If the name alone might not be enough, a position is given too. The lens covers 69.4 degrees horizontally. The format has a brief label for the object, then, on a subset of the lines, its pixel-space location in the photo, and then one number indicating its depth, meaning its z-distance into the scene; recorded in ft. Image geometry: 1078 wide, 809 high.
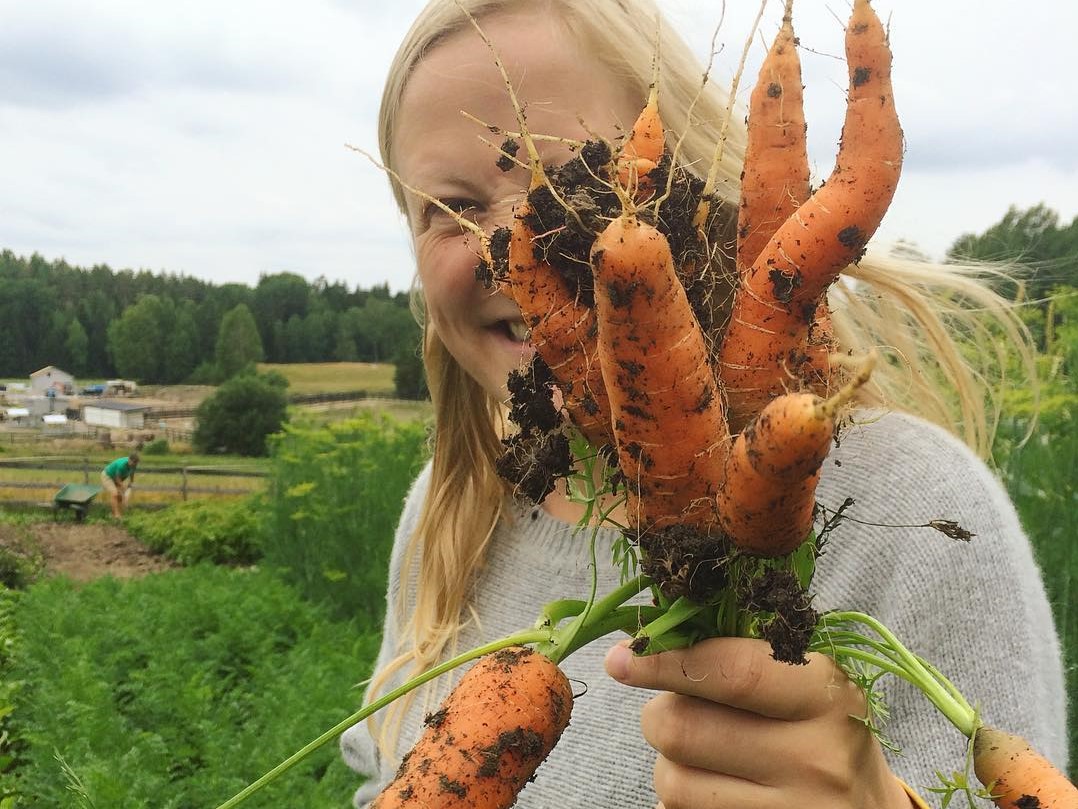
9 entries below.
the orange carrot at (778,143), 3.07
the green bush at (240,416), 65.21
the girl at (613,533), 3.84
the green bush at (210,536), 38.37
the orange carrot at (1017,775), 2.49
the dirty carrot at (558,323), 2.97
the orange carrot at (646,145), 2.94
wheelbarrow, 49.70
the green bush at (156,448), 67.56
